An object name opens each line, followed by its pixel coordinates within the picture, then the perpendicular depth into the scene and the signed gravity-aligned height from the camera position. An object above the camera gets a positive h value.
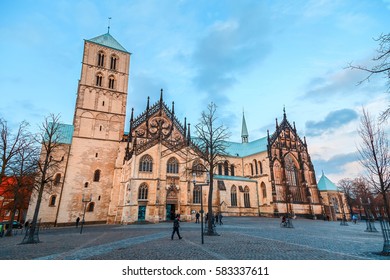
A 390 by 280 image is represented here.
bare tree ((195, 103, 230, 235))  19.23 +6.09
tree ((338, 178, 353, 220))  51.15 +3.57
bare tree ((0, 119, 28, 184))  20.74 +5.25
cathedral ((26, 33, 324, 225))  32.41 +6.18
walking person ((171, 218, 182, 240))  13.49 -1.20
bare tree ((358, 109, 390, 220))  11.76 +2.16
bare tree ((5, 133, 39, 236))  21.75 +4.03
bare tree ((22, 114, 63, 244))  14.85 -1.42
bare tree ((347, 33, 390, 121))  5.62 +3.30
